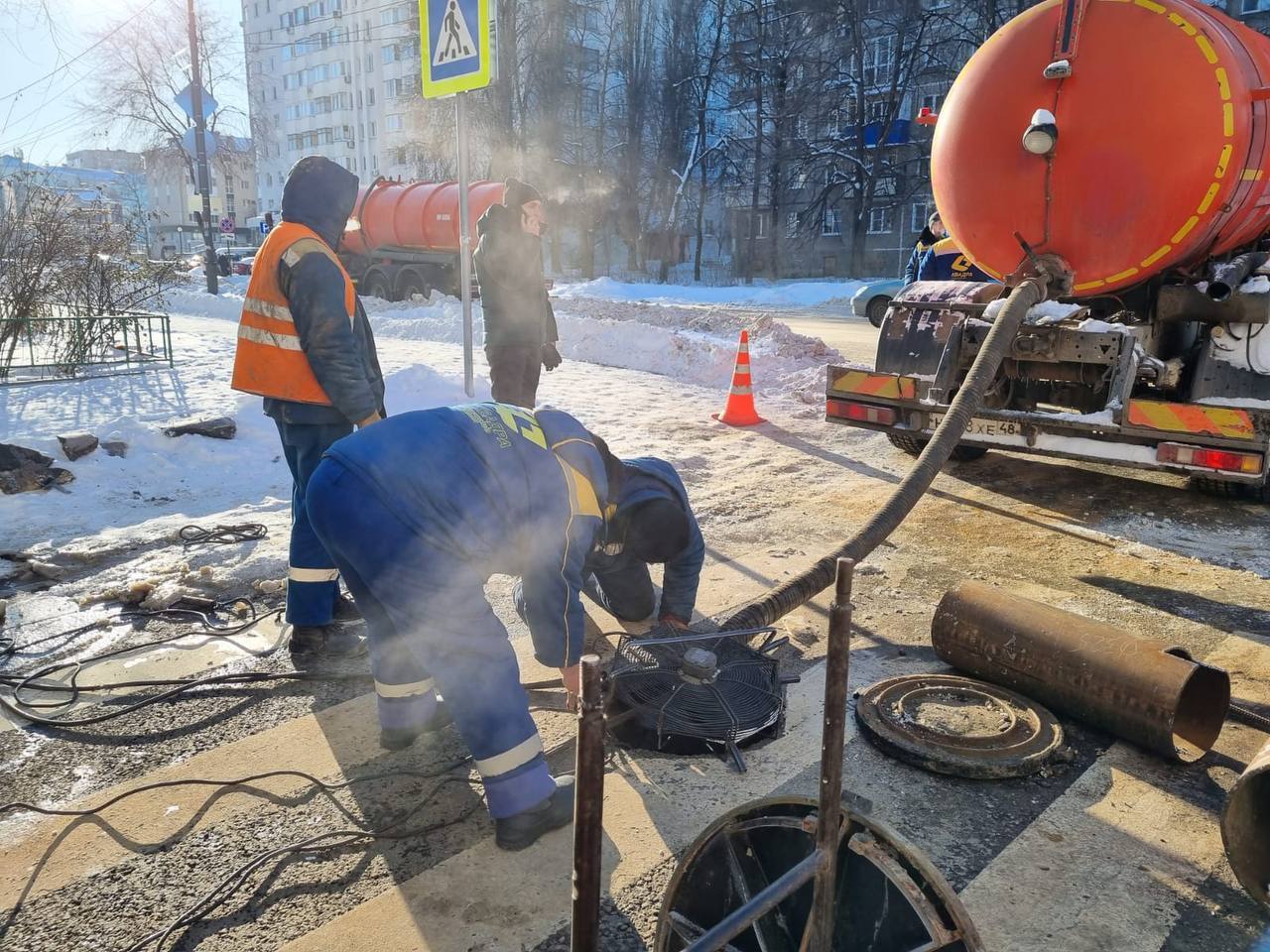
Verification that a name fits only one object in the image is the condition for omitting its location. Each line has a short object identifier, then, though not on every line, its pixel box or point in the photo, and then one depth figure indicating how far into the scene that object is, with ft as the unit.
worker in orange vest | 11.47
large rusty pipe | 9.02
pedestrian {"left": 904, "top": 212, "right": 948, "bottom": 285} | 21.44
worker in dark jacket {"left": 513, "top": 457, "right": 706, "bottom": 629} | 9.16
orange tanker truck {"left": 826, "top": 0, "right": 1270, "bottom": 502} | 14.17
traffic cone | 25.55
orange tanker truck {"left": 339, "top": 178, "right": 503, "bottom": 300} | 66.90
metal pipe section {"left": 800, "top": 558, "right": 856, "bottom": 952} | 4.65
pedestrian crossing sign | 20.06
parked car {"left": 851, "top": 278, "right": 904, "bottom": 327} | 54.19
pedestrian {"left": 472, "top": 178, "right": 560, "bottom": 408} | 19.75
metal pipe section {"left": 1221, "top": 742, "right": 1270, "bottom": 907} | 7.00
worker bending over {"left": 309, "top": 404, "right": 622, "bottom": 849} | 7.75
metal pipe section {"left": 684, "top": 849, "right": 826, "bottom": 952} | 4.56
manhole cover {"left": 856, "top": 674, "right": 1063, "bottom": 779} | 8.85
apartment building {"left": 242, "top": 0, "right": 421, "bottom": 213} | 183.93
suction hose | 10.48
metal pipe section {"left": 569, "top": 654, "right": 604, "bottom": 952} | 4.09
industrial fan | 9.51
